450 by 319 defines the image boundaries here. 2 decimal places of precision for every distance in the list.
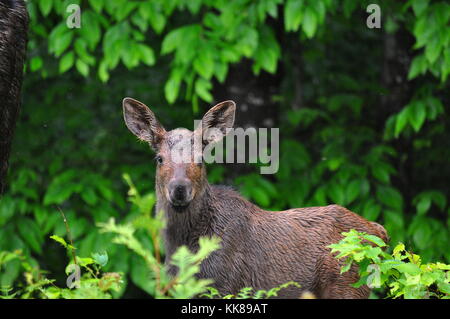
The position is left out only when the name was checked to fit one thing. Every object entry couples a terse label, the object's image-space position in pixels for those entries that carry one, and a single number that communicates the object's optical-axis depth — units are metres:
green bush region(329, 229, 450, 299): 7.36
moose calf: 10.37
